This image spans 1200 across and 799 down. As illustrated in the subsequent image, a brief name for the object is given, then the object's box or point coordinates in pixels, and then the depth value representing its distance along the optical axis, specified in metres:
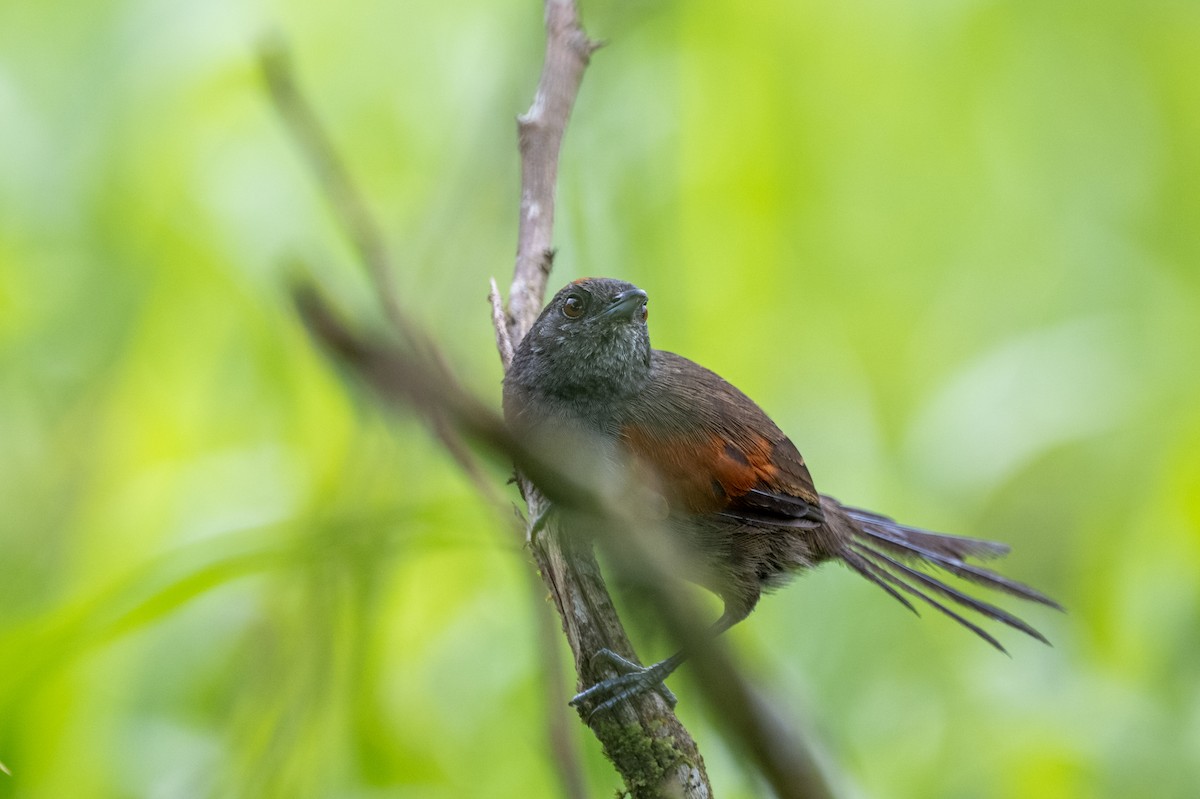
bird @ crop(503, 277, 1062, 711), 6.39
